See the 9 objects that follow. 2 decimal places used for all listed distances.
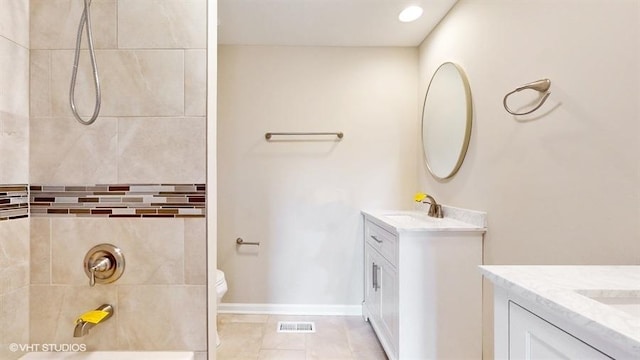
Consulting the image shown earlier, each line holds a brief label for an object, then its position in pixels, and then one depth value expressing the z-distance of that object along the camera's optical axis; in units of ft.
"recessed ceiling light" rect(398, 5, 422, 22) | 6.56
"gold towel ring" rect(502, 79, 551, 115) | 3.92
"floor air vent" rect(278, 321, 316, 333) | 7.22
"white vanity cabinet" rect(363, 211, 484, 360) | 5.23
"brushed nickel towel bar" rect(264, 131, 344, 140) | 8.16
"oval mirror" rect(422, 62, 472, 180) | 5.91
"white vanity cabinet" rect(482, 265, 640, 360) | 1.74
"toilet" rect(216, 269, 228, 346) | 6.35
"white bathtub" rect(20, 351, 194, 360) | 3.38
